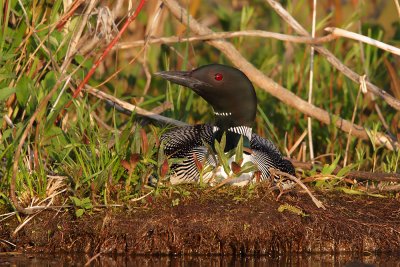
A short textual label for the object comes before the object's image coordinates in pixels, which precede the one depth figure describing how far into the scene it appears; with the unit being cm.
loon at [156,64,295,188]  1170
